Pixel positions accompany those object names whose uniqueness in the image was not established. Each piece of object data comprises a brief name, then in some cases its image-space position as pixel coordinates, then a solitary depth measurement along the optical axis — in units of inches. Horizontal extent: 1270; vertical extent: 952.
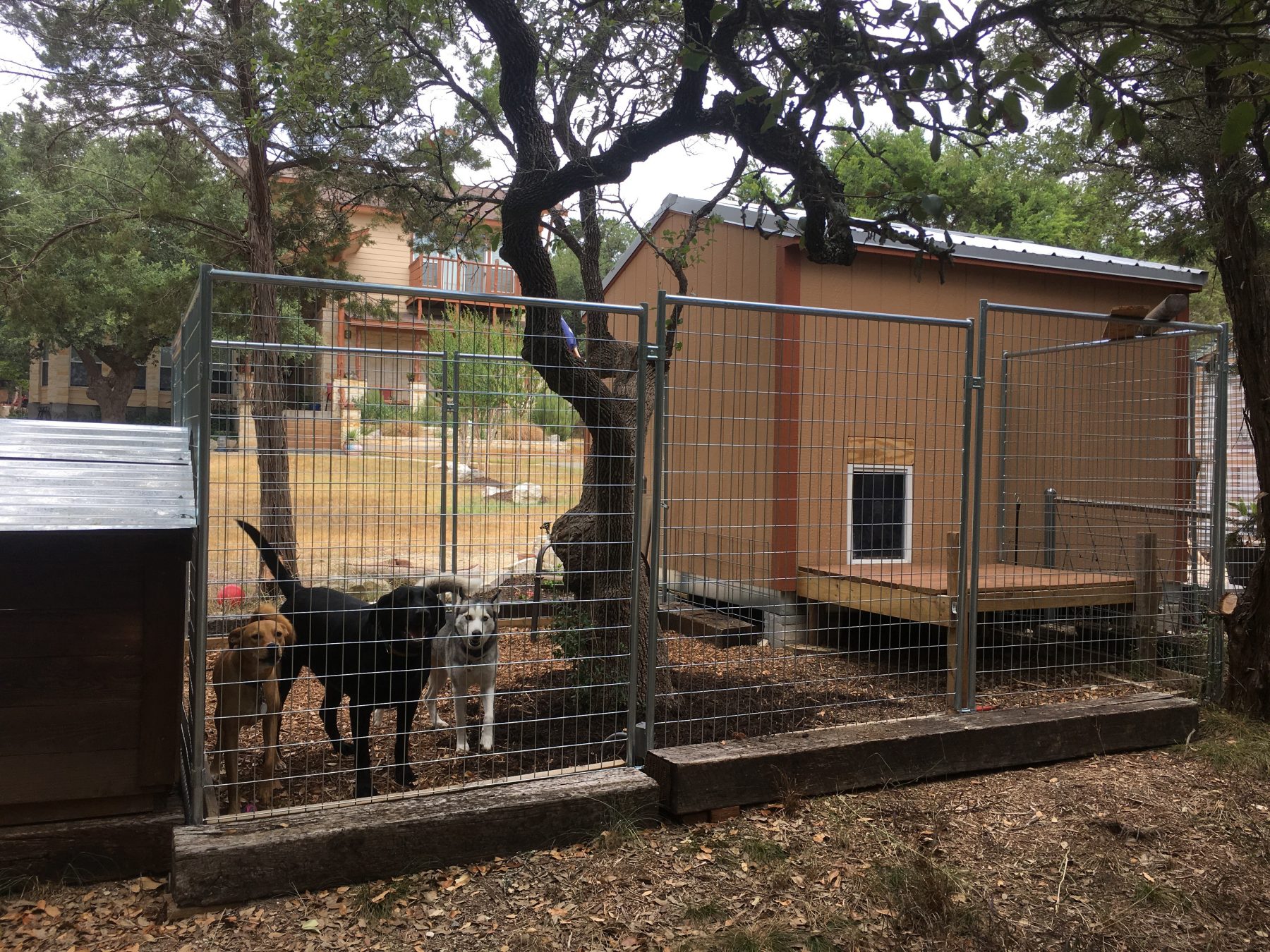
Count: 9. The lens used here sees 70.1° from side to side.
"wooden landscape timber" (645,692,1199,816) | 161.8
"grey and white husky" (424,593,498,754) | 183.3
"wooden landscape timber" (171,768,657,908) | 126.6
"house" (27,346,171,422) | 1266.0
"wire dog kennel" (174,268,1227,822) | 160.1
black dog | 161.3
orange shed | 287.0
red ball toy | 150.5
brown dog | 147.0
